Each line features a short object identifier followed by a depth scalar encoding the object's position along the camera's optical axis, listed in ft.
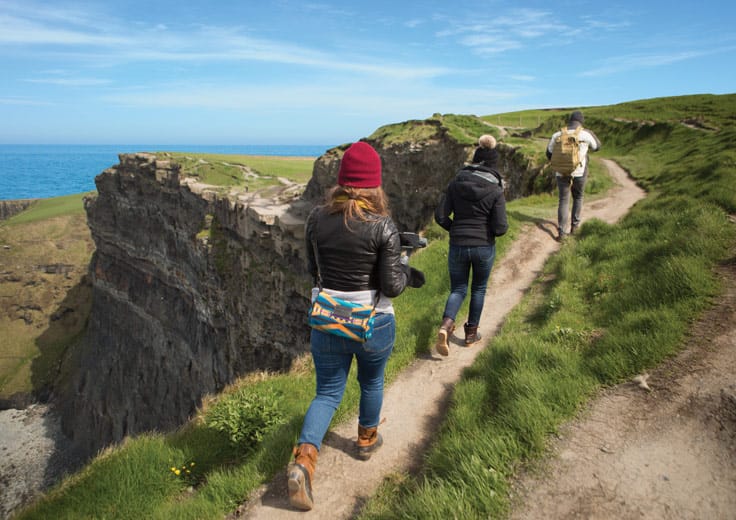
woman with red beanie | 13.62
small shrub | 19.72
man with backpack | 38.09
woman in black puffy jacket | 22.67
